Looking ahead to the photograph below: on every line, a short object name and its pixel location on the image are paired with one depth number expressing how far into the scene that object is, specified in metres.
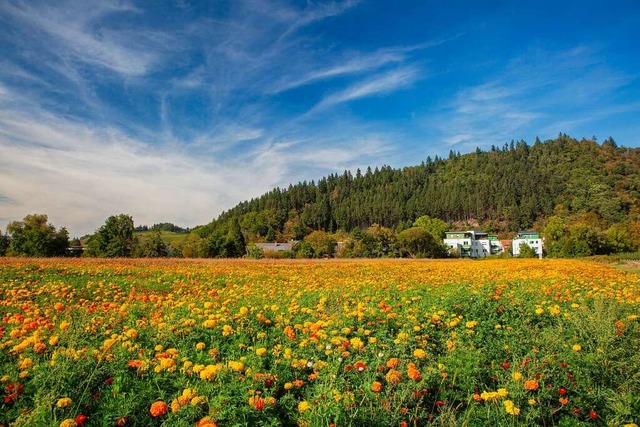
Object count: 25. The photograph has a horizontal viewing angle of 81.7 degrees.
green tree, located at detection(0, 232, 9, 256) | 64.06
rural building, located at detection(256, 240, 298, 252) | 113.12
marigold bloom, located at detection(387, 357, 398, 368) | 4.03
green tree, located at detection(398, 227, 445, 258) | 81.94
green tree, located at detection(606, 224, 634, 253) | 76.12
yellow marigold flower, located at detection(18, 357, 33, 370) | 3.64
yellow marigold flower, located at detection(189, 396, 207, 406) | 3.03
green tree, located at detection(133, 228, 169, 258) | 65.25
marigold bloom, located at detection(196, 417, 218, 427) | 2.76
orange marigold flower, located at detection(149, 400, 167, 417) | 2.99
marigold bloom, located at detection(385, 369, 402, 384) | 3.71
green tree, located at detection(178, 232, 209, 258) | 76.75
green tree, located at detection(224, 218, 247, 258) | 78.38
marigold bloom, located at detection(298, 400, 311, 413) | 3.15
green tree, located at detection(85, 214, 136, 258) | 61.12
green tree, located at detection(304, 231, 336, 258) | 84.88
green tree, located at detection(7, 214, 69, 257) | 56.06
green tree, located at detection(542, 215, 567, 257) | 73.19
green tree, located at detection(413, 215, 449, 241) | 118.19
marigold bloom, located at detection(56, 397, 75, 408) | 3.06
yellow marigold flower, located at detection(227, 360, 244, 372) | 3.69
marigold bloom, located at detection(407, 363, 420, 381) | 3.72
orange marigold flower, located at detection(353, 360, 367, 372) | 4.04
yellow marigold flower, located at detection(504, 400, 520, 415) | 3.44
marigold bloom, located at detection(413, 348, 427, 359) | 4.46
